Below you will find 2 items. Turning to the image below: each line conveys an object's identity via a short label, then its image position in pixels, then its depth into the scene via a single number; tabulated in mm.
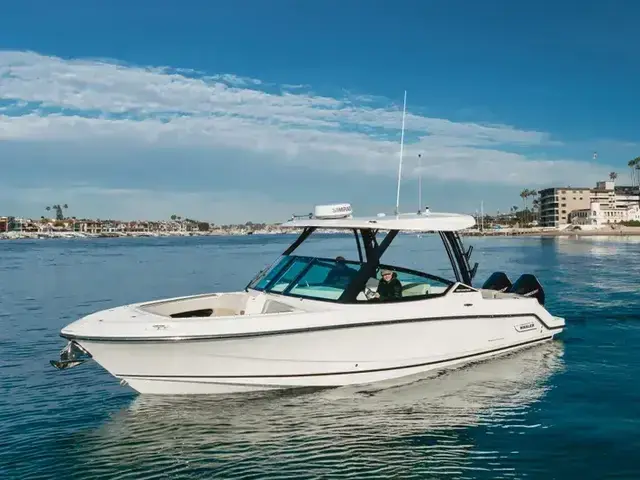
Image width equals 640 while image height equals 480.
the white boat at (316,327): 8203
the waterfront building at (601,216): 160125
